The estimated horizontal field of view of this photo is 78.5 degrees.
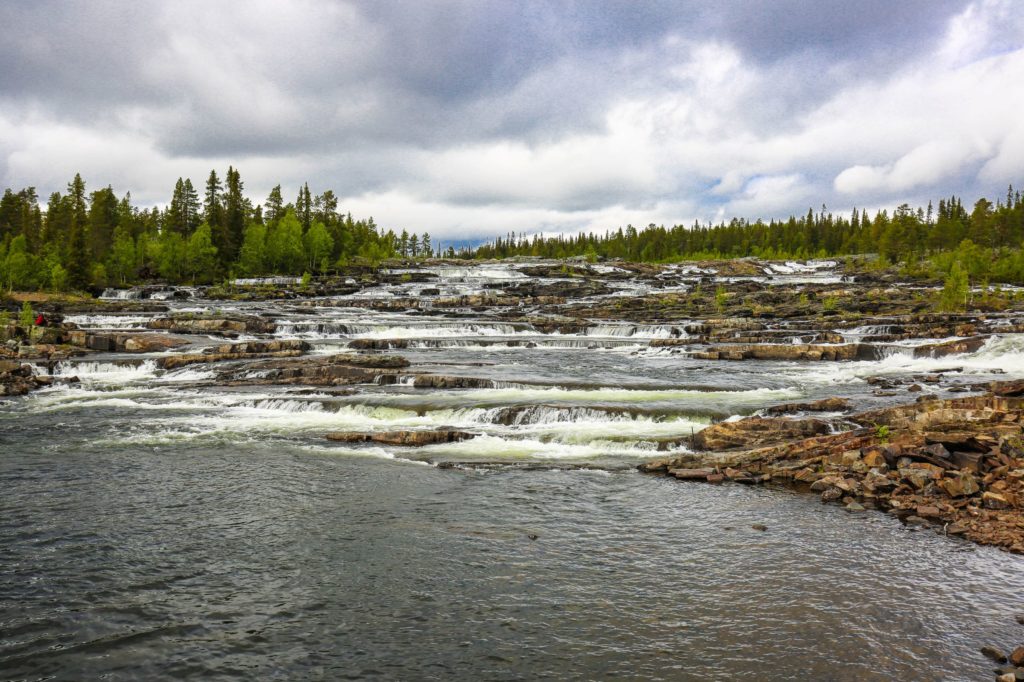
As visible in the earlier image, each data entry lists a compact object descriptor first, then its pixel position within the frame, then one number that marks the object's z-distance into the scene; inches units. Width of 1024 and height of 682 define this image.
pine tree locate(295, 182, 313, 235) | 5477.4
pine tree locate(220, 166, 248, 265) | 4397.1
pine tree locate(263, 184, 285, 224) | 5452.8
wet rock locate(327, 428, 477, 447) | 797.2
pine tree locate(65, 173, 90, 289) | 3186.5
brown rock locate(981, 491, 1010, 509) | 526.6
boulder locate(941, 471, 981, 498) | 550.6
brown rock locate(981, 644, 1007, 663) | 314.2
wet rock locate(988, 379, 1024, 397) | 821.2
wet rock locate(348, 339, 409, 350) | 1710.0
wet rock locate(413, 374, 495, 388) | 1157.1
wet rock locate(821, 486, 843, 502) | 577.2
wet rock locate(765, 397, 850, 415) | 918.4
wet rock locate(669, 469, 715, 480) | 645.9
